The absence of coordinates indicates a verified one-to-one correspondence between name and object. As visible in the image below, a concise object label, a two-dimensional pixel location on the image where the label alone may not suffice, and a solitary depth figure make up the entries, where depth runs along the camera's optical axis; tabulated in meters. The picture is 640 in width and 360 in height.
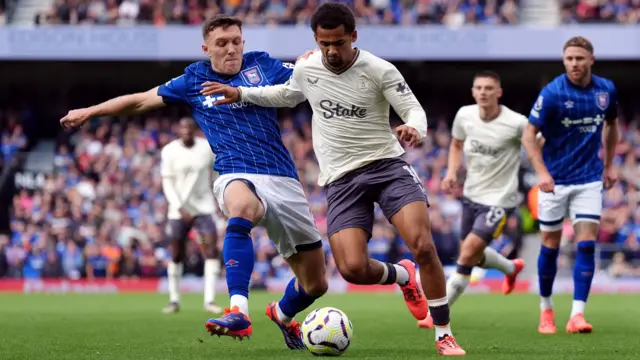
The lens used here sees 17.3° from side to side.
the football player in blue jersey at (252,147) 15.10
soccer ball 14.24
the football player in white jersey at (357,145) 13.99
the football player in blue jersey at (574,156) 18.93
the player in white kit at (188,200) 26.56
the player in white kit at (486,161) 21.08
